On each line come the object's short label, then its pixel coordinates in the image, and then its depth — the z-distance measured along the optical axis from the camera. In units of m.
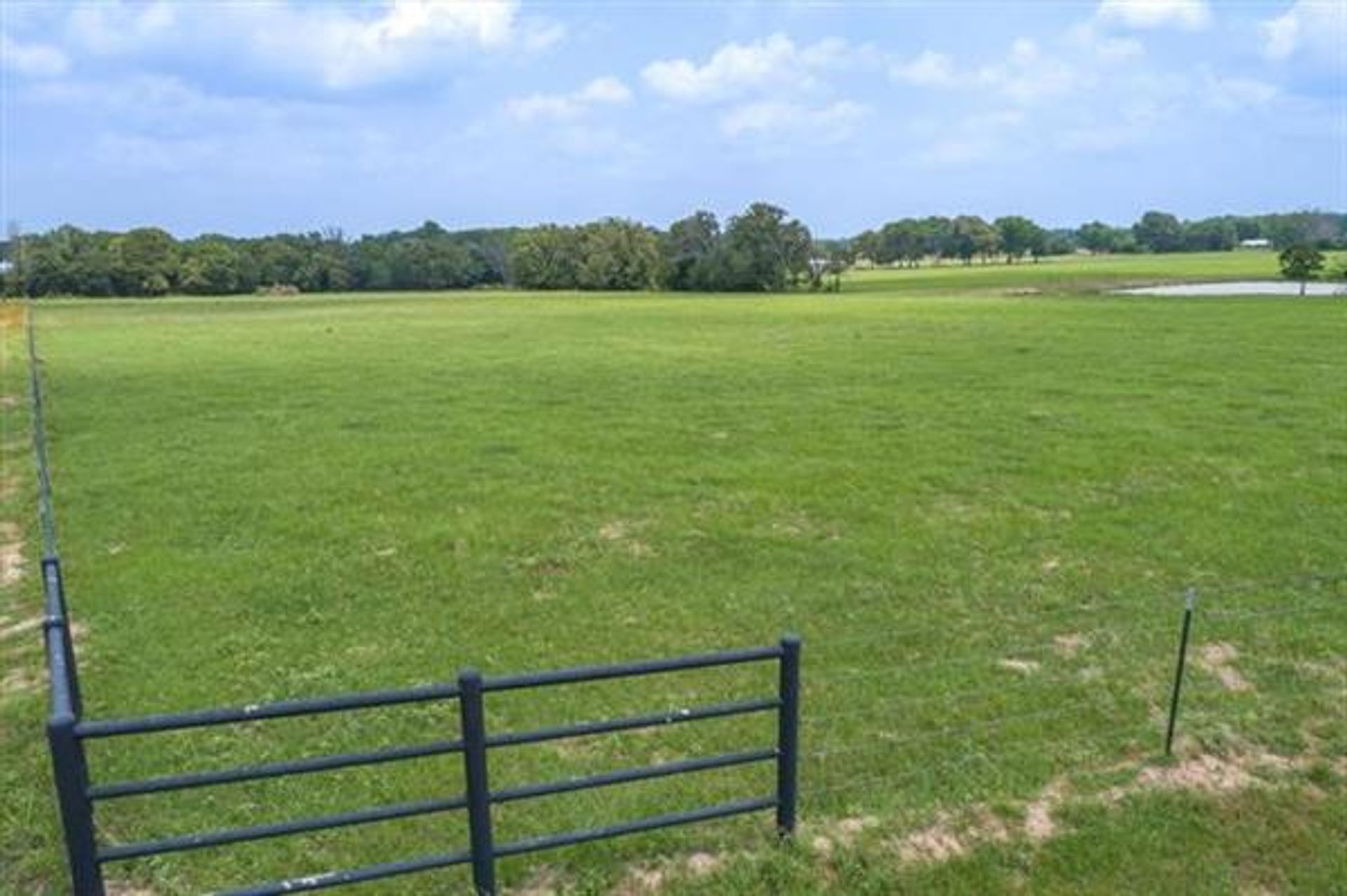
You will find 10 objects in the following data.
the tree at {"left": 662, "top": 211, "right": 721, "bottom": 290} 106.56
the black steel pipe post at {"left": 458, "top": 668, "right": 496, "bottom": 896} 4.70
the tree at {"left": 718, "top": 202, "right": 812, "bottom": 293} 104.06
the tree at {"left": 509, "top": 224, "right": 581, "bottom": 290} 112.31
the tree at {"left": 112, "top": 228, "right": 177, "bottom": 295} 97.00
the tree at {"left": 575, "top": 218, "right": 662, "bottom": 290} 108.75
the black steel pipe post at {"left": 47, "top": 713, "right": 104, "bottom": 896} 4.10
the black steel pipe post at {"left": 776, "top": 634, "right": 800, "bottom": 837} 5.29
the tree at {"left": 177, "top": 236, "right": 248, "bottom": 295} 100.50
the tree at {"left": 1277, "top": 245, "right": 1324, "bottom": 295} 71.12
